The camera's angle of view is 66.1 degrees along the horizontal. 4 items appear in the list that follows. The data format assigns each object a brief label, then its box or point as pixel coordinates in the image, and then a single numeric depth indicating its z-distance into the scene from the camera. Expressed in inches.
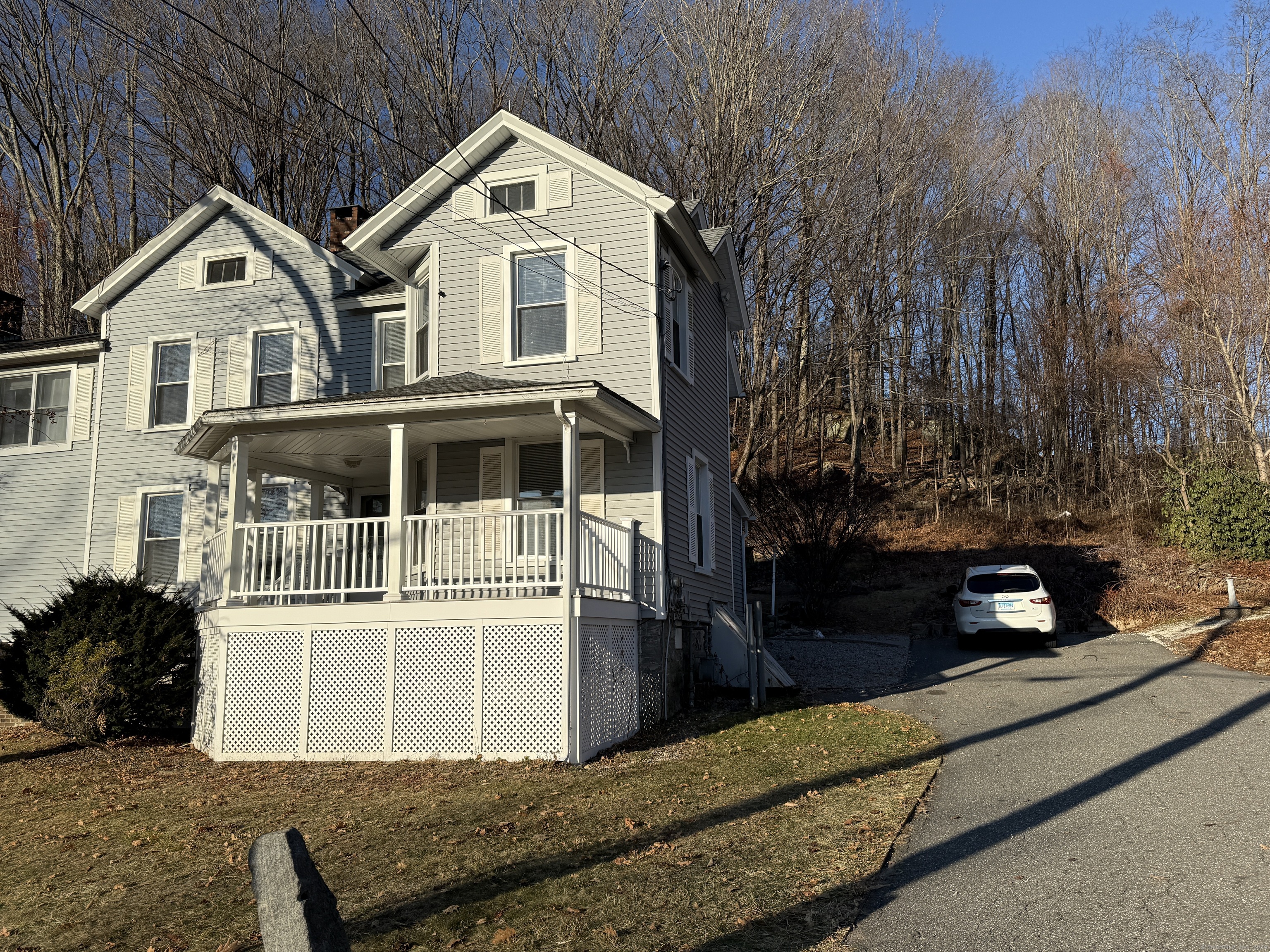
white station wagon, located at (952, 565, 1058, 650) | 697.6
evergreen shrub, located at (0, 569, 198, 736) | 465.1
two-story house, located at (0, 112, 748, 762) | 419.5
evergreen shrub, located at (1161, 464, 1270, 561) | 916.6
